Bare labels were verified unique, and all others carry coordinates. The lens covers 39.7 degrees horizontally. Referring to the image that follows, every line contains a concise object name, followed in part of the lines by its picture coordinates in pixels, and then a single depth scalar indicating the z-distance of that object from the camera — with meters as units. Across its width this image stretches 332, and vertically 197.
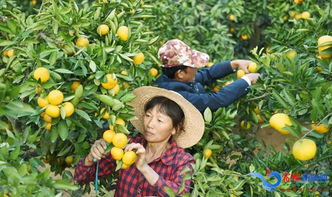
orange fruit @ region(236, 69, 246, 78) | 2.76
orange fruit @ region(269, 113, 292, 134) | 1.74
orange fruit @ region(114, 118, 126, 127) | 1.75
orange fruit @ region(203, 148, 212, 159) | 2.34
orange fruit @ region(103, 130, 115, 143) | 1.75
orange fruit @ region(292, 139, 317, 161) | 1.68
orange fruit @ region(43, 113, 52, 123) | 1.69
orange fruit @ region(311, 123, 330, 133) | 1.69
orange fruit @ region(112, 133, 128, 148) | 1.72
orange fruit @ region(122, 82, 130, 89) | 2.10
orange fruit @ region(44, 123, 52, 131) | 1.73
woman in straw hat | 1.90
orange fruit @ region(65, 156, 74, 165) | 2.25
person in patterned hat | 2.39
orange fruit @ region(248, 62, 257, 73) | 2.66
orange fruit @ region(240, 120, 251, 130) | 2.79
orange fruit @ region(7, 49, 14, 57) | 1.94
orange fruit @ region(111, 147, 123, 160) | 1.73
